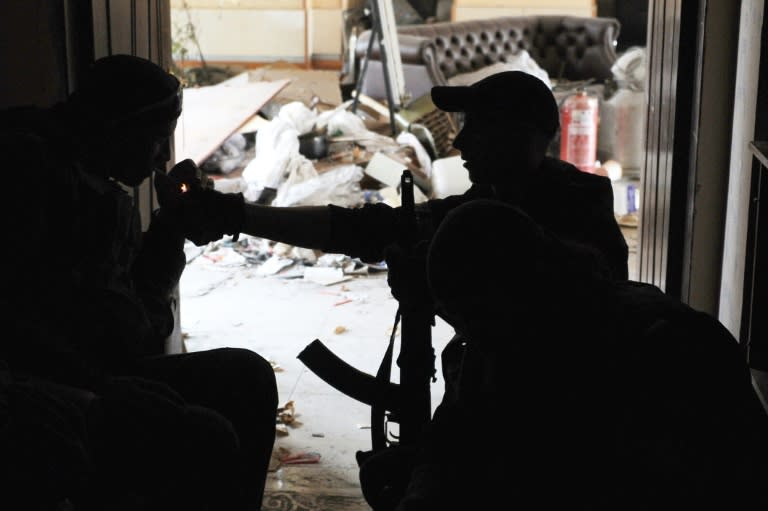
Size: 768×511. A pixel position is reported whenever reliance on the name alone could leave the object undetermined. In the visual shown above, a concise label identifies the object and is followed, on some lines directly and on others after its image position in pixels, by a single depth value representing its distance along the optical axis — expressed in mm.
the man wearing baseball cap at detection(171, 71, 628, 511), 2316
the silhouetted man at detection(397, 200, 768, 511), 1751
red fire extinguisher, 9531
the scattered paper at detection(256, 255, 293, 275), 6934
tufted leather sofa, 12617
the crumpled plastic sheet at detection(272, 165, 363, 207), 7676
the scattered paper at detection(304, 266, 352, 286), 6713
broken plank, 8320
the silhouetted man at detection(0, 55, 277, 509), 2152
